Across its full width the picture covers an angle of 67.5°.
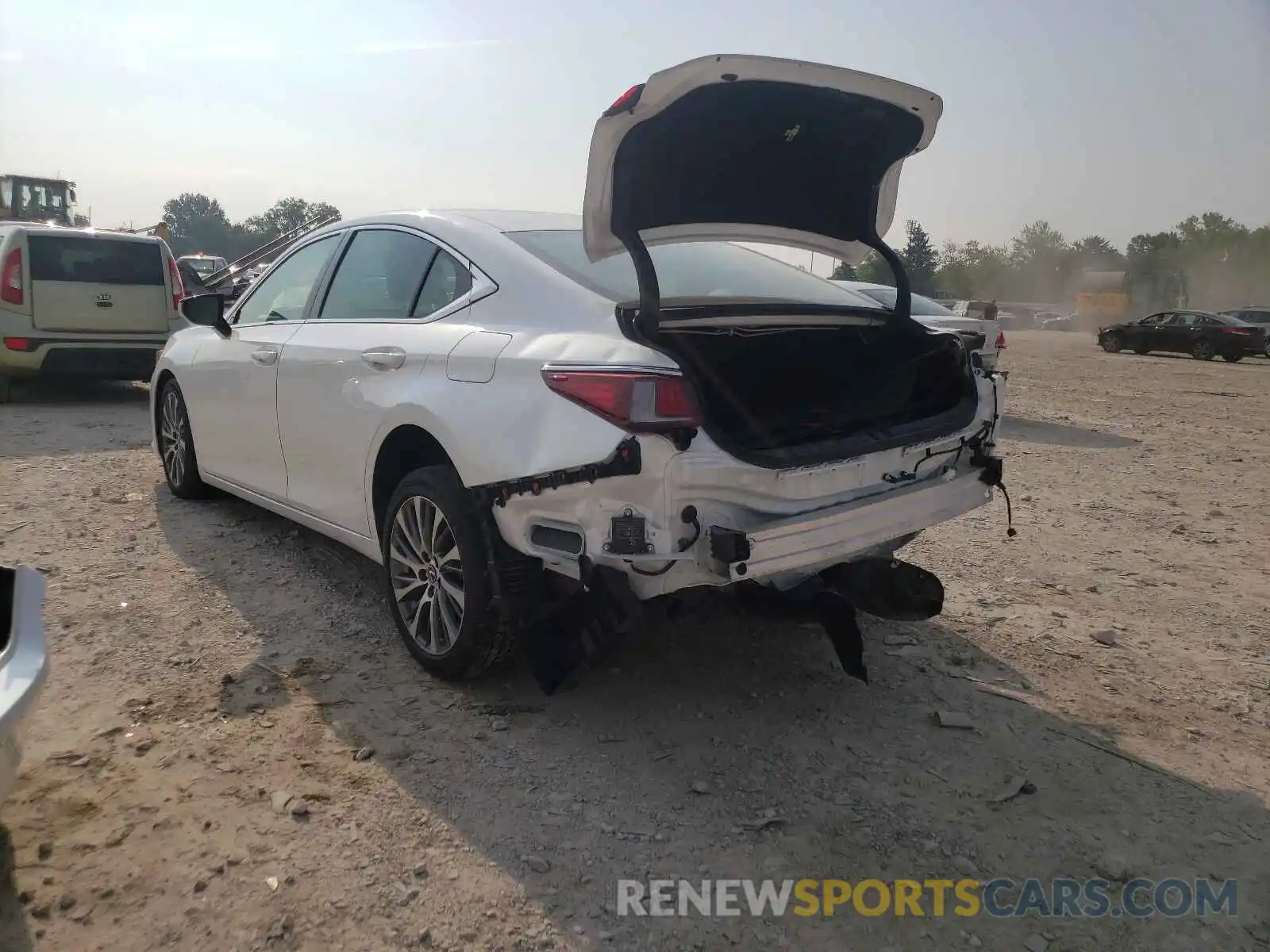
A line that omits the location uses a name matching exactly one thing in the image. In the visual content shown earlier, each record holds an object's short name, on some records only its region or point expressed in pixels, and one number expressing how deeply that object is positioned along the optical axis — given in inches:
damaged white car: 107.2
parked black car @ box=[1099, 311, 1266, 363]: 949.2
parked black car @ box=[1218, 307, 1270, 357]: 1093.1
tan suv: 364.5
